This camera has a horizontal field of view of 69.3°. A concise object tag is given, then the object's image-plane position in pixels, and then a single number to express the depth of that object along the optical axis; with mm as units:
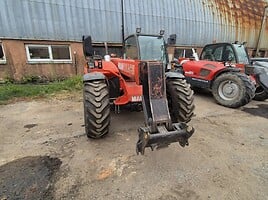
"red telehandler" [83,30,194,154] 2494
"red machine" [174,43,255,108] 5370
